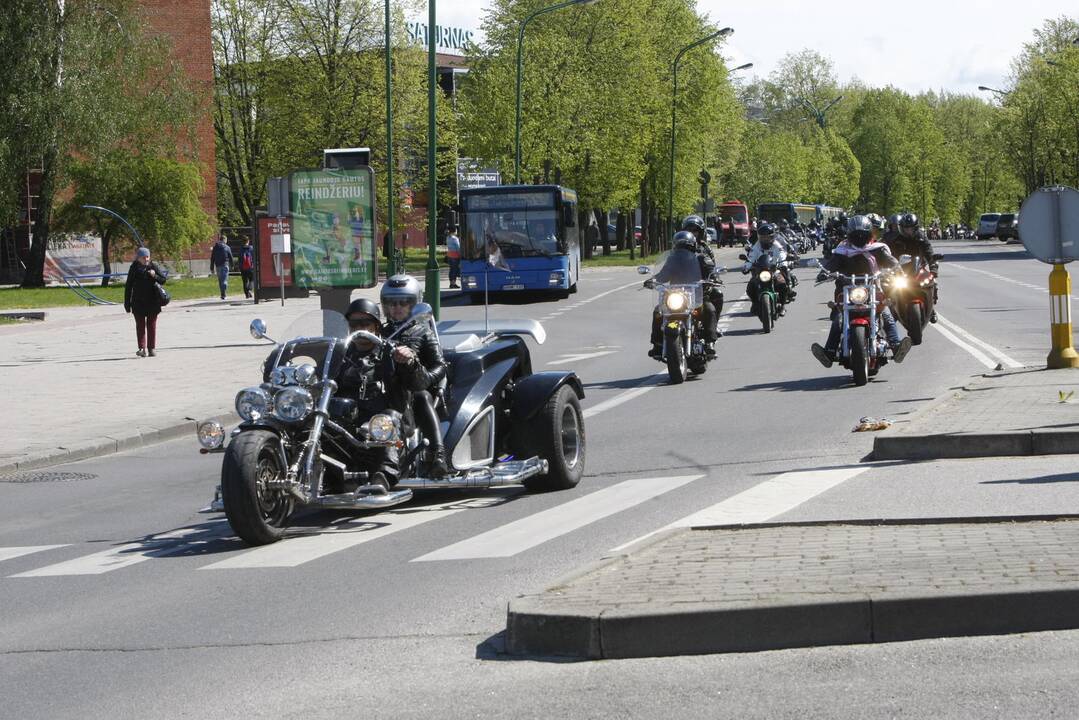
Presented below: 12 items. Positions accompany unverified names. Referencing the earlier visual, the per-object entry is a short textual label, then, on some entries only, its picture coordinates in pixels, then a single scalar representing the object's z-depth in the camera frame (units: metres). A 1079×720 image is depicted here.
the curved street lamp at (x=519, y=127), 52.41
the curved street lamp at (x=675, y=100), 74.94
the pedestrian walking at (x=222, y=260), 45.09
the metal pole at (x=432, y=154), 30.52
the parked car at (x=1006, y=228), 97.47
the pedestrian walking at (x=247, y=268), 44.75
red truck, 109.50
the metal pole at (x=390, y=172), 43.05
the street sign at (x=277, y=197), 30.25
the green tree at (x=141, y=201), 54.00
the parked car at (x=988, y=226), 113.31
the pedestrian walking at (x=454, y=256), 46.12
